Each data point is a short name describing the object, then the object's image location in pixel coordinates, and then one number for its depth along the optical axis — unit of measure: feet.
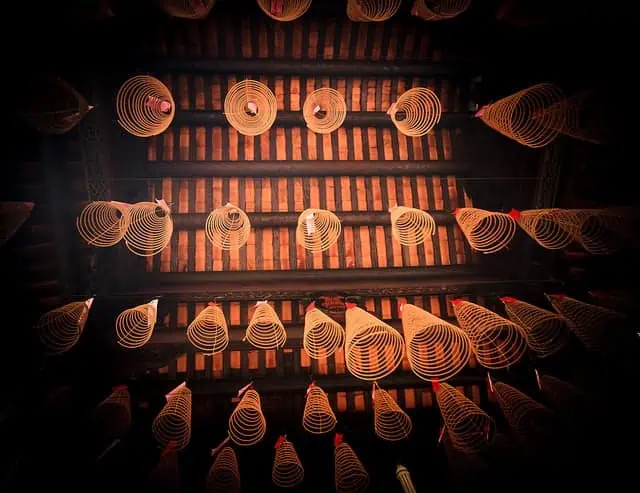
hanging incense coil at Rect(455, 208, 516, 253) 14.90
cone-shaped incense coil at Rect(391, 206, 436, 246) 14.98
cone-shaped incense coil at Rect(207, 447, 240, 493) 16.42
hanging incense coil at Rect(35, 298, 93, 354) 13.53
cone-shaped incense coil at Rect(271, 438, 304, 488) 16.62
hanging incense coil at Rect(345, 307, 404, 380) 12.55
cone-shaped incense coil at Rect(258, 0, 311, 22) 13.62
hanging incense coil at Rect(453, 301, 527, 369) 14.16
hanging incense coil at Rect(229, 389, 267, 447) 15.98
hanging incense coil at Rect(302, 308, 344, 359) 14.08
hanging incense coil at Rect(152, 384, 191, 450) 16.10
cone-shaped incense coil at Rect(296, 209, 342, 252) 14.97
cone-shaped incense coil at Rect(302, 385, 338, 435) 16.31
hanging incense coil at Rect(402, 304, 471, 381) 12.77
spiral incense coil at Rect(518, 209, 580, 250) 14.10
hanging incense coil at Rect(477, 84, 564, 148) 13.96
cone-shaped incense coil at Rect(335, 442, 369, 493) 16.80
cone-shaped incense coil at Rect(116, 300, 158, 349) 14.73
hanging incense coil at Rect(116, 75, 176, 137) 14.11
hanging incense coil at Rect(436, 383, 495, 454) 15.05
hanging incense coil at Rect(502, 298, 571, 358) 15.58
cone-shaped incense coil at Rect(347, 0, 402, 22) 14.19
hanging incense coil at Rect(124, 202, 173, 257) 14.99
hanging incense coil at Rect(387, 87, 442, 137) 15.92
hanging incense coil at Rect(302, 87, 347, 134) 15.74
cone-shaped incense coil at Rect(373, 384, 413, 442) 16.19
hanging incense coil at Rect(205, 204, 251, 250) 15.21
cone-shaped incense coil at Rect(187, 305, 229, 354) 14.80
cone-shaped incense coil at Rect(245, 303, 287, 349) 14.49
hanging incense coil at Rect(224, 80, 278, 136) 14.83
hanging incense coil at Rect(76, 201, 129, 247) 13.97
